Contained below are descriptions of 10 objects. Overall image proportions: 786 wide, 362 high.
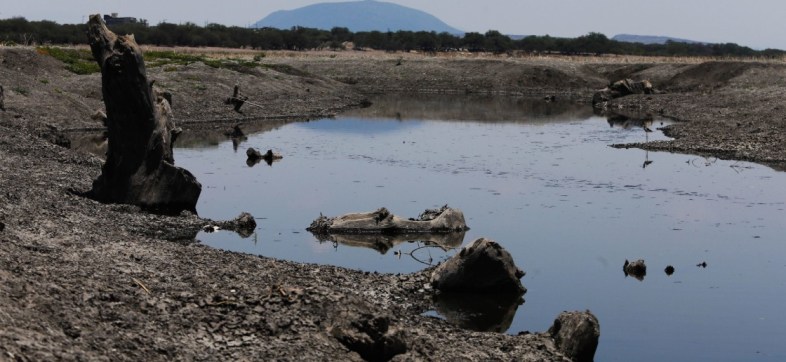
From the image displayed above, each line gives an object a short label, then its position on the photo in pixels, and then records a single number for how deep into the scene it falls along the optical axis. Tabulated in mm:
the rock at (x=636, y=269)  25258
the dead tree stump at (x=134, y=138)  28891
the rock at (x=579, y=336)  18062
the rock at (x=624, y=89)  86875
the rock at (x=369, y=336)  16500
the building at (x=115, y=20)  168325
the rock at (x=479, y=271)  22594
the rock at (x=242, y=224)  28922
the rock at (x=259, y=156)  45031
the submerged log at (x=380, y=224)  29078
